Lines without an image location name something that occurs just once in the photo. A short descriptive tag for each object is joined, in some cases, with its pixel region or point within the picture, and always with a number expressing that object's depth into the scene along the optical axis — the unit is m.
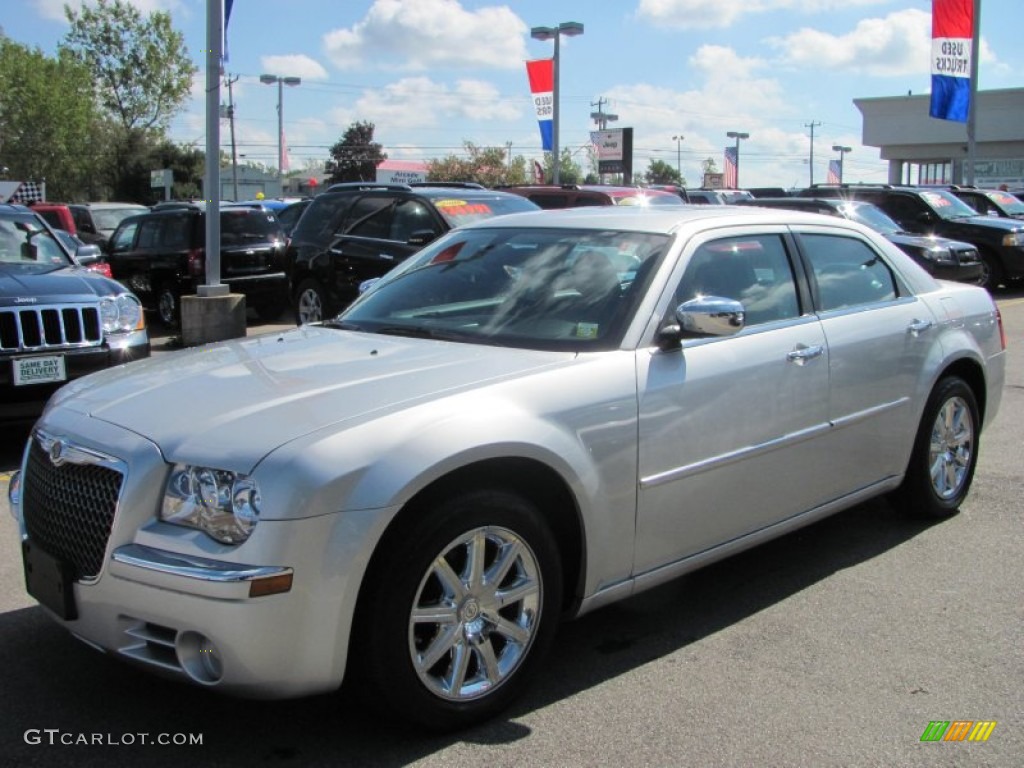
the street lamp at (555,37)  26.31
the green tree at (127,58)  65.38
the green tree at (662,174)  96.41
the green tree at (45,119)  60.28
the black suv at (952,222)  17.22
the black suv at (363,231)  11.34
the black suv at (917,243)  15.20
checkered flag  26.87
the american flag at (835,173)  59.81
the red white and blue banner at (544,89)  27.19
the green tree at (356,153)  85.81
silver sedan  2.74
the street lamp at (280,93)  45.47
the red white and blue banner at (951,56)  23.36
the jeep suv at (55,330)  6.15
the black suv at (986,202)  20.21
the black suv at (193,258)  13.25
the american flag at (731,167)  50.59
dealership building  48.22
